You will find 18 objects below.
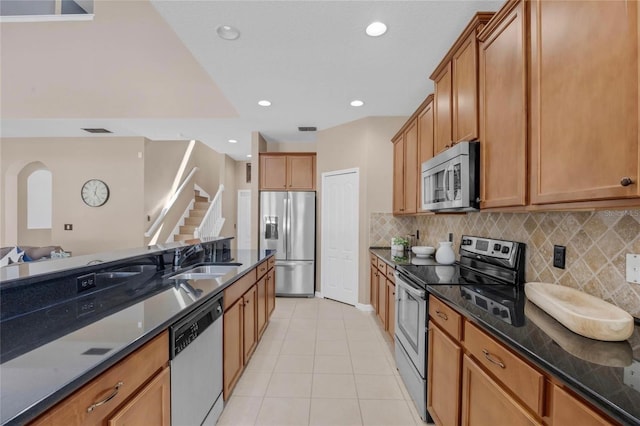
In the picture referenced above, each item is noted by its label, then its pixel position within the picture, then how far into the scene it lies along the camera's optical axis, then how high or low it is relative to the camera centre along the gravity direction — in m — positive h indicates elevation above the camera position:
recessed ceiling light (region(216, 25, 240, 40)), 2.14 +1.47
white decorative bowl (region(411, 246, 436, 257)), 3.06 -0.39
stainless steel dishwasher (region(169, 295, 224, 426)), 1.27 -0.80
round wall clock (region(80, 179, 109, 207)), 5.40 +0.45
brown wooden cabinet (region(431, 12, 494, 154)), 1.71 +0.90
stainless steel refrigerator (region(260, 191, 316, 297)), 4.56 -0.42
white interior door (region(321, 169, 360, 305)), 4.13 -0.30
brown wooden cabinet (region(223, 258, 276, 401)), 1.88 -0.89
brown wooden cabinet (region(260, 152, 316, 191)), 4.73 +0.76
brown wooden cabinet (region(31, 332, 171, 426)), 0.75 -0.59
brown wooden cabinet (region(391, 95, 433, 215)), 2.61 +0.68
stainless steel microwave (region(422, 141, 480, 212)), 1.72 +0.26
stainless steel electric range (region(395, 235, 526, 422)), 1.58 -0.44
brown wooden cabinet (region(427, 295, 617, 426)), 0.83 -0.66
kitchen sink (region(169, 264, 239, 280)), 2.34 -0.52
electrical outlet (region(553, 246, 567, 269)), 1.46 -0.21
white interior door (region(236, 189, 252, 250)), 7.02 -0.06
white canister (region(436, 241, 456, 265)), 2.49 -0.35
